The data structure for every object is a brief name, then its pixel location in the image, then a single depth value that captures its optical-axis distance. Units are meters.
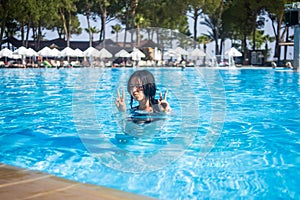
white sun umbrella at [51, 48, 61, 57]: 41.75
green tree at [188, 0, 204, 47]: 53.00
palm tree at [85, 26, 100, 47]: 59.12
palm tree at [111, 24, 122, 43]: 58.24
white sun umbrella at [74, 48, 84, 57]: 42.36
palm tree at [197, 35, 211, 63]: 63.54
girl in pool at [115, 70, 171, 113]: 5.72
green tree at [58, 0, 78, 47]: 49.07
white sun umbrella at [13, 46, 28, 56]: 40.39
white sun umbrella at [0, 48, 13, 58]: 41.44
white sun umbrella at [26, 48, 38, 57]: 40.44
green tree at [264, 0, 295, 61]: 46.50
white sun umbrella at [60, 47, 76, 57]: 41.91
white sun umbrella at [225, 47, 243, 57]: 43.16
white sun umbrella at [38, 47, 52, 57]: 40.95
